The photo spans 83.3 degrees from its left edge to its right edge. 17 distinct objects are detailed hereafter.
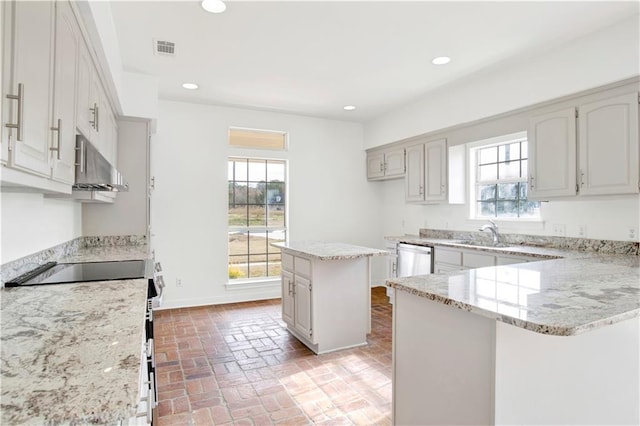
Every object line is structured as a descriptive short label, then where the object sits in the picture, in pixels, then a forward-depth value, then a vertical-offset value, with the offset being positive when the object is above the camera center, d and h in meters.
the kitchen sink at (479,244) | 4.02 -0.30
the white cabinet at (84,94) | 1.95 +0.70
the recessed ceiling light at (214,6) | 2.54 +1.52
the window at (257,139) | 5.35 +1.19
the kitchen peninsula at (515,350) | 1.36 -0.56
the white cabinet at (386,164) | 5.45 +0.86
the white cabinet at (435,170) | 4.70 +0.64
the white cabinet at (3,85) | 0.99 +0.37
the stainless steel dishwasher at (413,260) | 4.39 -0.53
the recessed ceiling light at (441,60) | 3.50 +1.56
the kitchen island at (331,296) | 3.28 -0.75
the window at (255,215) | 5.34 +0.02
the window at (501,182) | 4.13 +0.45
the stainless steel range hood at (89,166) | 1.72 +0.25
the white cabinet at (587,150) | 2.84 +0.60
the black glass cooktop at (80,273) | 1.87 -0.34
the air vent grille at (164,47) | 3.14 +1.51
